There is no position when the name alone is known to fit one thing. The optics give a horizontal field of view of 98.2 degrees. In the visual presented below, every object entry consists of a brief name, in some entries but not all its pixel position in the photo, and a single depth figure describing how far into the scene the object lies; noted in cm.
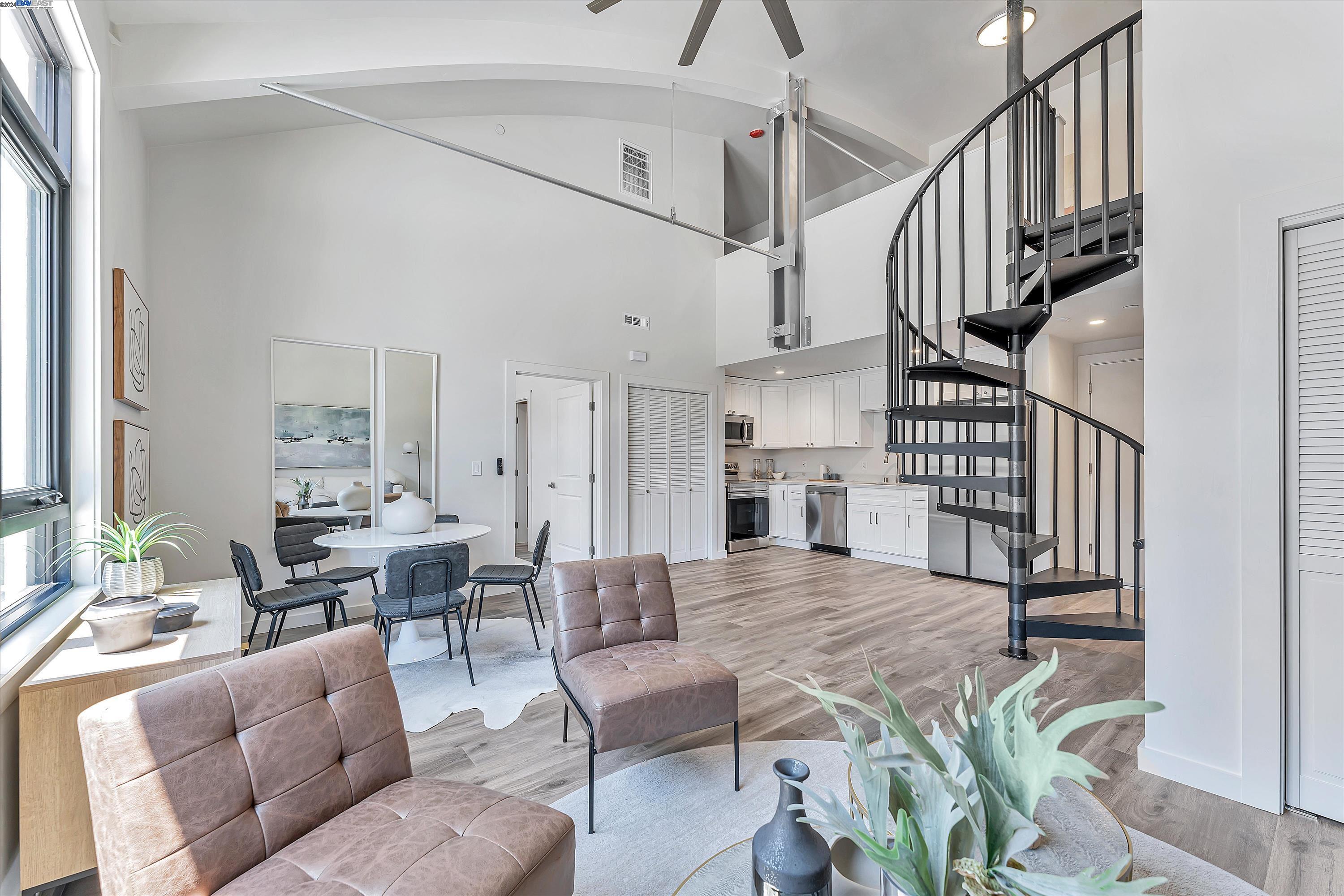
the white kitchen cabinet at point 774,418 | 785
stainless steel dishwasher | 690
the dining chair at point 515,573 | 378
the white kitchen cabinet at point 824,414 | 733
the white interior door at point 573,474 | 585
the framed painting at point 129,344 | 256
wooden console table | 144
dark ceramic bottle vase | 102
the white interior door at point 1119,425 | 521
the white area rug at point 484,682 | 280
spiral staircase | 291
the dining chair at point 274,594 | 308
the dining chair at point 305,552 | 367
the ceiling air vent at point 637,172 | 592
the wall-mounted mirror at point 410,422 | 464
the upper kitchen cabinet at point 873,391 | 685
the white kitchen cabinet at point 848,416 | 708
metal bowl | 194
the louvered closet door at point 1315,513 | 195
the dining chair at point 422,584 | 310
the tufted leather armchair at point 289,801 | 108
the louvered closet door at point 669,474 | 623
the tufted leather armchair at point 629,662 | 199
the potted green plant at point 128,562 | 203
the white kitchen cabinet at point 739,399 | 763
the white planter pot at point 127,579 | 203
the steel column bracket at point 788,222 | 509
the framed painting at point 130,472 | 261
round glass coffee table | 117
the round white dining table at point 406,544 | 344
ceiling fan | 262
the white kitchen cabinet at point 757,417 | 789
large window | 179
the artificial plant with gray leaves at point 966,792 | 86
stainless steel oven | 727
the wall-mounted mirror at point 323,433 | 423
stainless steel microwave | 745
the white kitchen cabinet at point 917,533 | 609
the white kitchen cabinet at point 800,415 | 761
